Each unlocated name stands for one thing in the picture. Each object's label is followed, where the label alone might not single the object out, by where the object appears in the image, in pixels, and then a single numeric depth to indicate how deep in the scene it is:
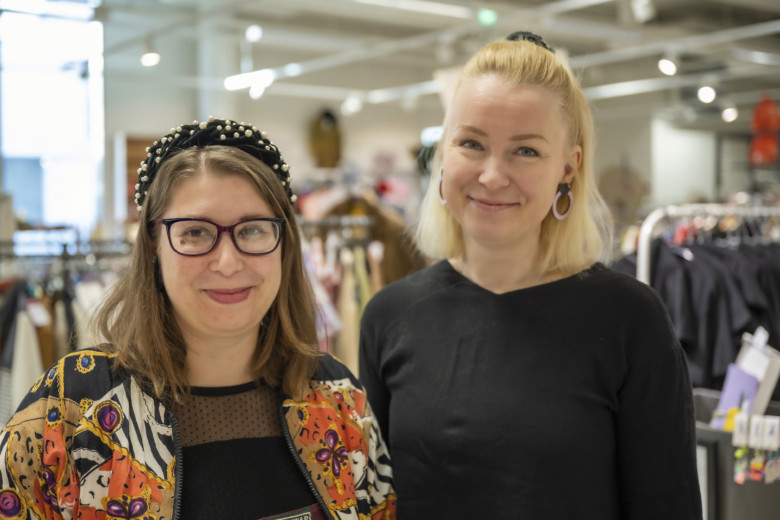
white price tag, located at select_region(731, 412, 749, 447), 2.29
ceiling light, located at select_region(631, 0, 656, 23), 6.49
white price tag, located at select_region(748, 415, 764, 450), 2.28
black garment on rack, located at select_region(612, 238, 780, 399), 3.05
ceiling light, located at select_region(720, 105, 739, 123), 9.47
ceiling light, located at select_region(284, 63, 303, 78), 9.24
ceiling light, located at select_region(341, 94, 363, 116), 11.42
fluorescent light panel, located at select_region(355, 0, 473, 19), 7.48
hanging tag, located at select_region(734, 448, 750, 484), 2.30
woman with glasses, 1.32
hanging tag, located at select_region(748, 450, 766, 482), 2.28
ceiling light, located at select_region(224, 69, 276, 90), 9.39
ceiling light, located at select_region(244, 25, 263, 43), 8.43
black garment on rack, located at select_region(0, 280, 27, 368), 3.55
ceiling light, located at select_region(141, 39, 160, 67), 6.14
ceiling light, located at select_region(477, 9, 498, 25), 6.05
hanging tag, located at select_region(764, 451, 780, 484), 2.28
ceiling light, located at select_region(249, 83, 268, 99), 8.91
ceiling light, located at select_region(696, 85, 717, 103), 4.06
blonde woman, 1.55
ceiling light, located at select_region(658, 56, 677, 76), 4.06
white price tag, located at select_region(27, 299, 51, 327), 3.59
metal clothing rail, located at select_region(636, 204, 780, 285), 2.84
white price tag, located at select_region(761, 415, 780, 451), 2.27
